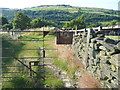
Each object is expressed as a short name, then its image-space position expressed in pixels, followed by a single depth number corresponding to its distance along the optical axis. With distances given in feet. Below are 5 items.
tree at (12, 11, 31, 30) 147.13
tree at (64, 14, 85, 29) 177.70
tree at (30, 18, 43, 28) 158.83
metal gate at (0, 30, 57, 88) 17.77
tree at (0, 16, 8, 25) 166.68
